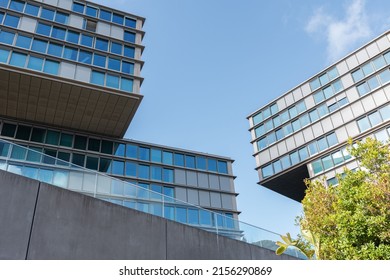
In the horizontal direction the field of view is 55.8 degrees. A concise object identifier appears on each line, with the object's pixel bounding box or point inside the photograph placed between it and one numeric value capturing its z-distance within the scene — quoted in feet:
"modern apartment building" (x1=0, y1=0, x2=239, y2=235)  101.35
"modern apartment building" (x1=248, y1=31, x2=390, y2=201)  116.88
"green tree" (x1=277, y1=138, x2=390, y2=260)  45.18
